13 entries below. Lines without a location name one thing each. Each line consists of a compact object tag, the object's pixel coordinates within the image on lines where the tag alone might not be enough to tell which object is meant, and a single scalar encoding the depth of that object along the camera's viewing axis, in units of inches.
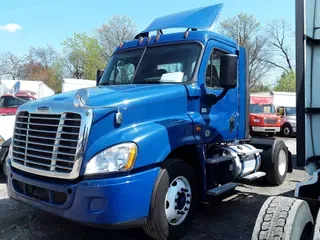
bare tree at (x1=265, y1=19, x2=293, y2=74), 1632.1
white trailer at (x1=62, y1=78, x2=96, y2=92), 491.6
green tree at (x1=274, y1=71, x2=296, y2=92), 1524.9
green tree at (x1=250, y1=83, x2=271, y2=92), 1615.7
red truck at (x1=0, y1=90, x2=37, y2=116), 397.9
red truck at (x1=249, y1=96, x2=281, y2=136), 626.8
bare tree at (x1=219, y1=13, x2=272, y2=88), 1500.8
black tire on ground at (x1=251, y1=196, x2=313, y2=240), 79.6
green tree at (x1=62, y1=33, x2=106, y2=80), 1464.1
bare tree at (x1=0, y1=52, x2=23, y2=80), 1658.2
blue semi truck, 106.5
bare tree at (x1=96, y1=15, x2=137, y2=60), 1382.0
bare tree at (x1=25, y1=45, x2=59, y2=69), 1878.4
